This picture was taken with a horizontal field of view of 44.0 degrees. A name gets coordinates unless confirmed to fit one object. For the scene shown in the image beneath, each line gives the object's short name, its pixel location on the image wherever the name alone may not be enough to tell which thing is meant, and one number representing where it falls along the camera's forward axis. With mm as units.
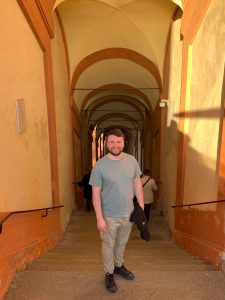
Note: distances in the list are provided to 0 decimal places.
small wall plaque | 3074
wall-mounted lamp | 6725
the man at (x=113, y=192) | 2502
